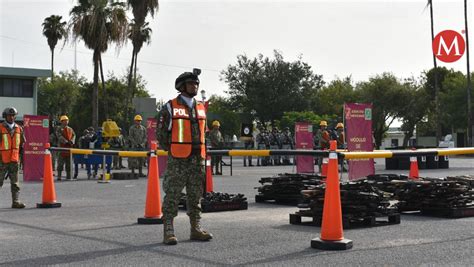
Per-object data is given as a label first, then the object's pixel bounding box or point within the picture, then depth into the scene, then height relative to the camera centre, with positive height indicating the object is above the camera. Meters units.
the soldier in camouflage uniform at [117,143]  26.63 +0.55
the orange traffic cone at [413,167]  13.17 -0.26
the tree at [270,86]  71.56 +7.80
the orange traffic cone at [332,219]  7.34 -0.74
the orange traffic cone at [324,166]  14.91 -0.27
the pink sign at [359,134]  17.31 +0.56
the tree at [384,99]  68.94 +5.93
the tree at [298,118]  63.09 +3.64
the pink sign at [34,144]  21.08 +0.41
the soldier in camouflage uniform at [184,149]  7.97 +0.08
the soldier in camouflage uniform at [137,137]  22.84 +0.68
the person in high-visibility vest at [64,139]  21.27 +0.57
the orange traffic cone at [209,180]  12.63 -0.50
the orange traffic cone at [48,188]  12.54 -0.62
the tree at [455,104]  64.94 +5.07
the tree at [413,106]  69.00 +5.22
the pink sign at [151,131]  23.34 +0.90
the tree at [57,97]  83.44 +7.74
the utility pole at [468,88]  55.12 +5.82
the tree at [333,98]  75.19 +6.67
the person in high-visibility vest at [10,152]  12.61 +0.09
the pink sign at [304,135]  25.80 +0.80
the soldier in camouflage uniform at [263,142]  35.88 +0.74
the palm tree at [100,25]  36.69 +7.48
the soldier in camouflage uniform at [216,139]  25.30 +0.65
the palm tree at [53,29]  74.44 +14.90
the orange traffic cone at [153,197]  9.61 -0.62
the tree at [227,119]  72.50 +4.15
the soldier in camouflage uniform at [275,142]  36.47 +0.75
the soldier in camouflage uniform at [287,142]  36.84 +0.75
